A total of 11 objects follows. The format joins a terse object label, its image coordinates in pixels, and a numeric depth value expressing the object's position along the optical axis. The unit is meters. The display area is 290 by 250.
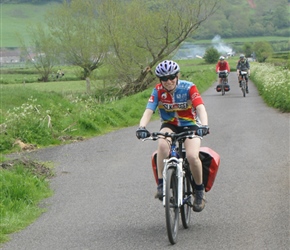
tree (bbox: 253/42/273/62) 107.44
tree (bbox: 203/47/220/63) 113.75
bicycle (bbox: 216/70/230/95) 34.34
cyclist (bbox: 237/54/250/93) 31.95
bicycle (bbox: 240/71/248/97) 31.92
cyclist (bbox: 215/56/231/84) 33.62
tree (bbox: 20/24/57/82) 80.19
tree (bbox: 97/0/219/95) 43.47
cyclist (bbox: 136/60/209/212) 7.82
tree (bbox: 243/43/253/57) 124.90
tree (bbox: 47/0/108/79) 60.51
